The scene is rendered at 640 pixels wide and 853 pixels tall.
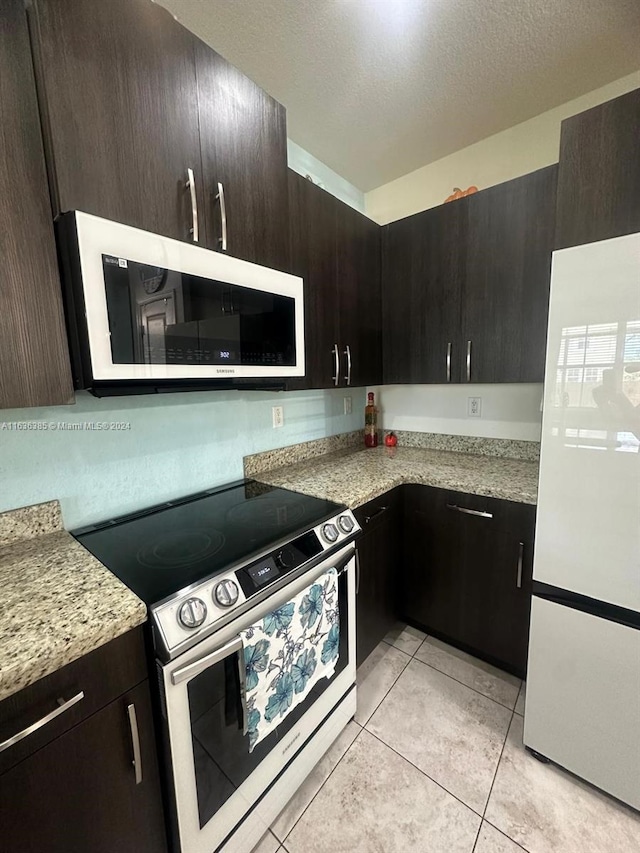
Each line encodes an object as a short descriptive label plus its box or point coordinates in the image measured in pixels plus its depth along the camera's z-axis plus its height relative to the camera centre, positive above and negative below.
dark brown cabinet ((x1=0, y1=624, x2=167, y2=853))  0.64 -0.80
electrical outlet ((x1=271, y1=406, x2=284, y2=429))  1.85 -0.18
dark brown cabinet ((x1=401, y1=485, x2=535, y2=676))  1.50 -0.89
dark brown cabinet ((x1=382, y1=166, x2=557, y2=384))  1.53 +0.44
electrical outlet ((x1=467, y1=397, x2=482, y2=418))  2.05 -0.17
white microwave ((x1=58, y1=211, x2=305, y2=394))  0.85 +0.20
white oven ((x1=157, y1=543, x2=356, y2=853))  0.82 -0.98
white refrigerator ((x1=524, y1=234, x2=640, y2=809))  0.99 -0.45
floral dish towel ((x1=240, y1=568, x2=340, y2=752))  0.95 -0.81
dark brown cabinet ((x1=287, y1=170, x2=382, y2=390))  1.53 +0.46
